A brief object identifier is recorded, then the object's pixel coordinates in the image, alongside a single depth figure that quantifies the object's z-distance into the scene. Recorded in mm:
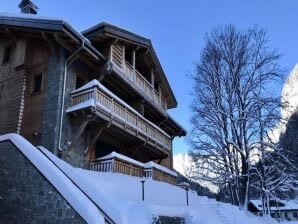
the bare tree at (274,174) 14465
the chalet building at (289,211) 46875
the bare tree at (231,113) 14694
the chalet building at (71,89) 10162
